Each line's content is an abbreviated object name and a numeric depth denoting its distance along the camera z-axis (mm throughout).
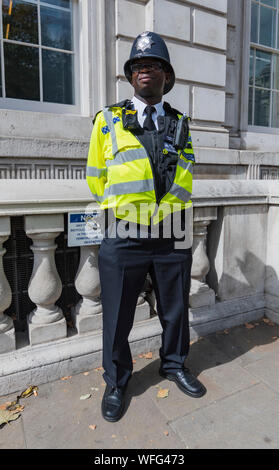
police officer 2059
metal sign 2541
